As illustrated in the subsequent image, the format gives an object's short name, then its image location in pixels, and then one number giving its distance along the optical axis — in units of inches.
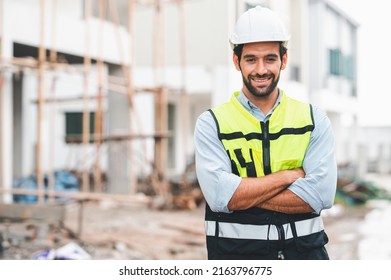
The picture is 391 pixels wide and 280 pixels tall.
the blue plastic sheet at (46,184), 267.9
